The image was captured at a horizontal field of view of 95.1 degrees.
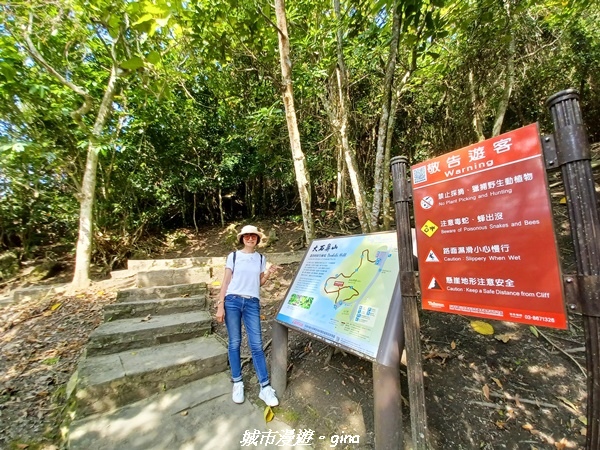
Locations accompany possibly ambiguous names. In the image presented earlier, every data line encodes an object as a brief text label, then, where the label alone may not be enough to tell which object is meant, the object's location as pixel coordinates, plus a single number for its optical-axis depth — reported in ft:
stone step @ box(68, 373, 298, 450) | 7.00
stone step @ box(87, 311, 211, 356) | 10.07
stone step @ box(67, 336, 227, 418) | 8.02
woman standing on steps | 8.41
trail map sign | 6.17
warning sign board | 3.88
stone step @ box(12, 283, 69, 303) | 15.96
